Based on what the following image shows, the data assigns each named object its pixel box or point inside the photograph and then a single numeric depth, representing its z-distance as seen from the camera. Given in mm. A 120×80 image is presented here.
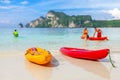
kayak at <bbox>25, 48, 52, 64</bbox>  3353
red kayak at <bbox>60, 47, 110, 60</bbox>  3537
